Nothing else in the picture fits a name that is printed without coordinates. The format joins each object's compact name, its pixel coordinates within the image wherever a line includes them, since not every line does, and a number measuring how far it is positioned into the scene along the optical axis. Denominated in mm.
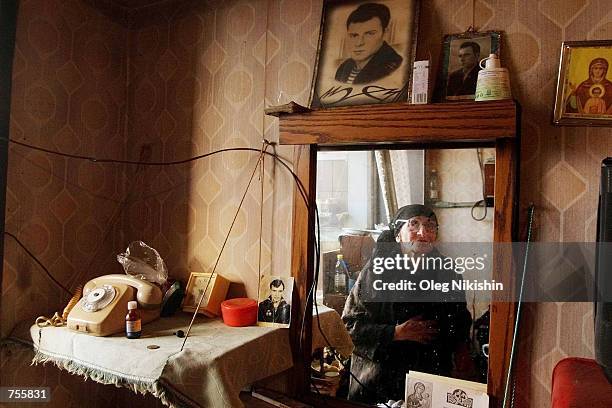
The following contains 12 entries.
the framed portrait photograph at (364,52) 1374
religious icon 1159
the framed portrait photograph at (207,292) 1573
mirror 1263
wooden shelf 1155
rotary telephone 1358
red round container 1467
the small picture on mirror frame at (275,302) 1454
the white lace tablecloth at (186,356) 1151
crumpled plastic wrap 1606
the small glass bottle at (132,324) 1343
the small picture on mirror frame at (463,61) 1278
